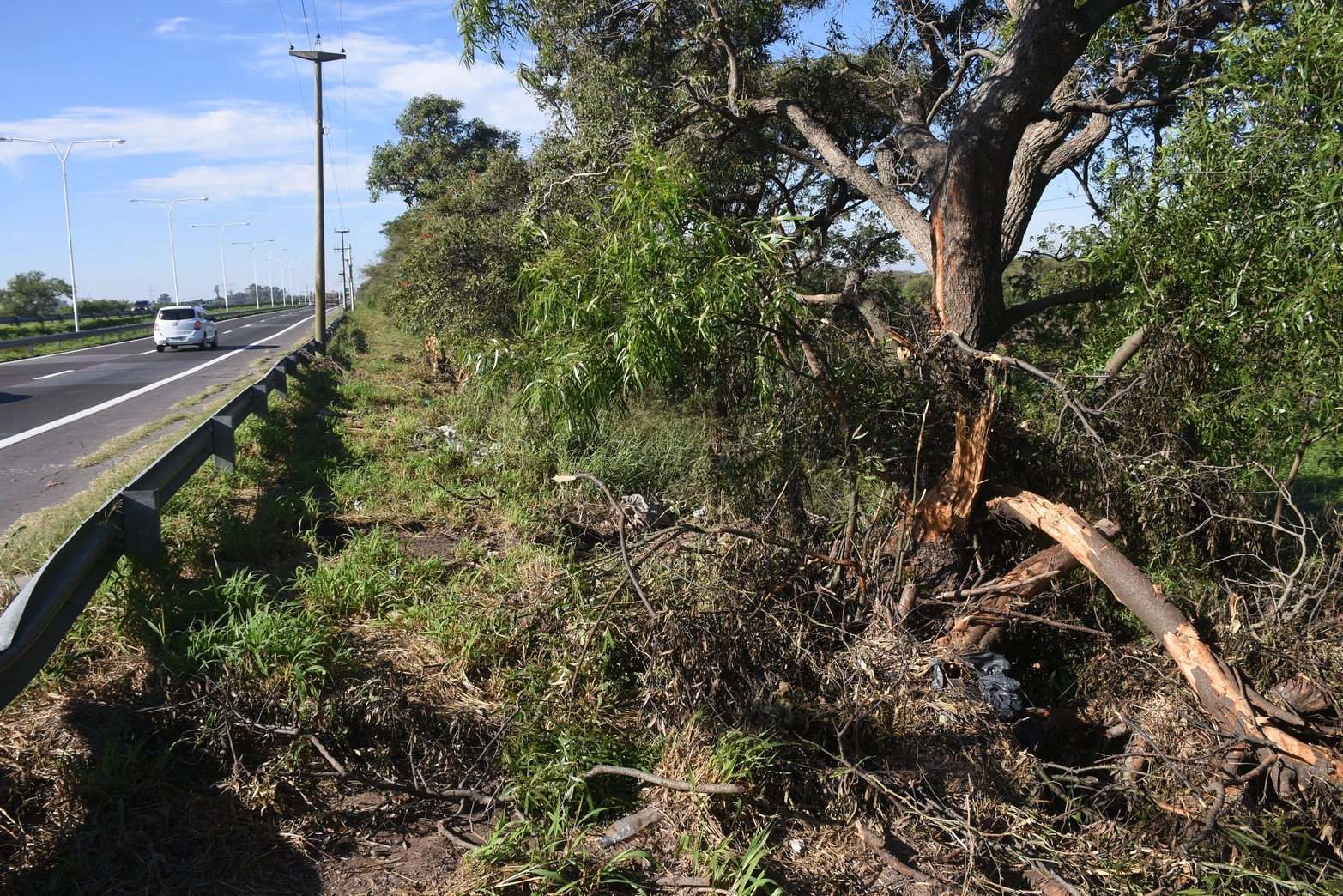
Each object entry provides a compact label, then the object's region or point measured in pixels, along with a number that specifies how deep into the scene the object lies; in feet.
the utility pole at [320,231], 82.94
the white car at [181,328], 92.63
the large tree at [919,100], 20.34
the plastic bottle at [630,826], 12.17
